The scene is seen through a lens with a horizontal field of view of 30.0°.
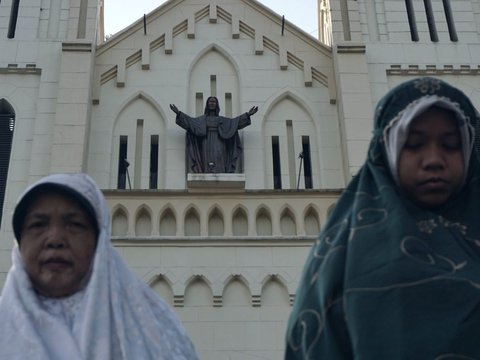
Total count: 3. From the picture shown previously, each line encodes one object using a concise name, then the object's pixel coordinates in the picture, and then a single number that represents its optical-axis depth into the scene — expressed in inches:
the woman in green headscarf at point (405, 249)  105.7
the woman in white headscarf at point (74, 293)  120.6
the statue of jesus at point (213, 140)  403.5
